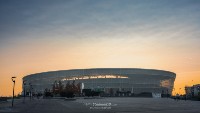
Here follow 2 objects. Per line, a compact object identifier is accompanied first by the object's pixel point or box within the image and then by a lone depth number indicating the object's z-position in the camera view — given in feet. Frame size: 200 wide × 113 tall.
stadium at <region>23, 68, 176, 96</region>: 646.90
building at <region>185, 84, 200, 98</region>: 604.95
